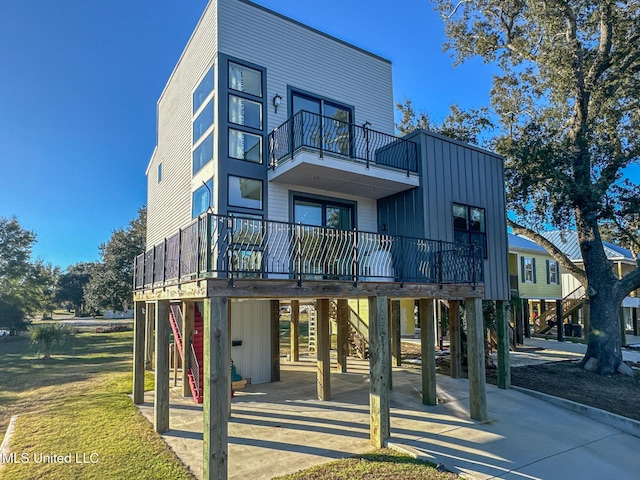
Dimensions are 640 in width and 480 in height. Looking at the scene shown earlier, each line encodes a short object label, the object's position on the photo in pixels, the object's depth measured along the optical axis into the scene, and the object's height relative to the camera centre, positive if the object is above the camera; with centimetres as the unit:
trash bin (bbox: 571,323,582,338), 2517 -344
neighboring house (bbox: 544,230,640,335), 2731 +84
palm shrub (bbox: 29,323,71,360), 1620 -218
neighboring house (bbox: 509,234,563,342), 2449 +23
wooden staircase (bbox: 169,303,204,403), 938 -180
